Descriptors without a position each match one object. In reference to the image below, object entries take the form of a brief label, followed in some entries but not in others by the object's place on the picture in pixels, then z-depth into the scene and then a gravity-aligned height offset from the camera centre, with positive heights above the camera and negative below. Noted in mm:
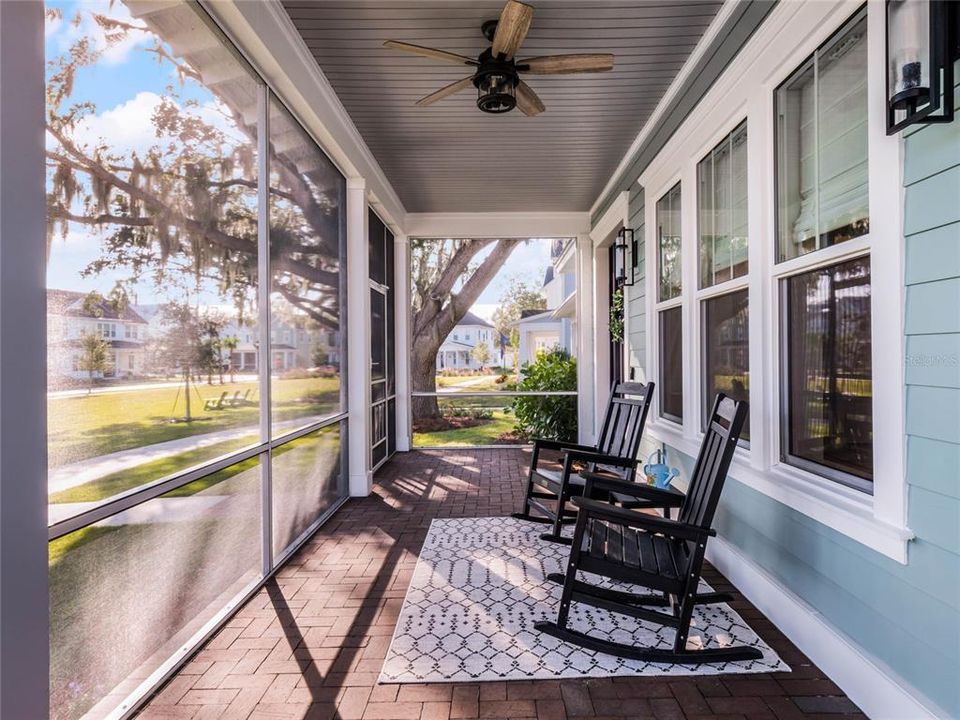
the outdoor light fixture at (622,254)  4682 +921
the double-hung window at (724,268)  2750 +481
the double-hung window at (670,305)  3715 +365
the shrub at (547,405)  6793 -593
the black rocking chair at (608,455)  3135 -618
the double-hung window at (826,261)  1852 +352
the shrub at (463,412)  6762 -672
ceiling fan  2432 +1441
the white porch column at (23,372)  1215 -28
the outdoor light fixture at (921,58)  1412 +794
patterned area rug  2000 -1135
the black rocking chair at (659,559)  2016 -796
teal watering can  3342 -730
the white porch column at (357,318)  4340 +320
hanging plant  5406 +419
